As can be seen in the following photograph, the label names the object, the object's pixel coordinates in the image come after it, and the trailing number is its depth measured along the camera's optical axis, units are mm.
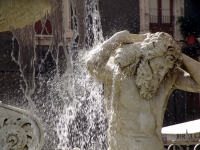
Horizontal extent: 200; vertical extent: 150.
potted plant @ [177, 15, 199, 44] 41940
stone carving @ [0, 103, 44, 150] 8727
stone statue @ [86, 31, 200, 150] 8021
